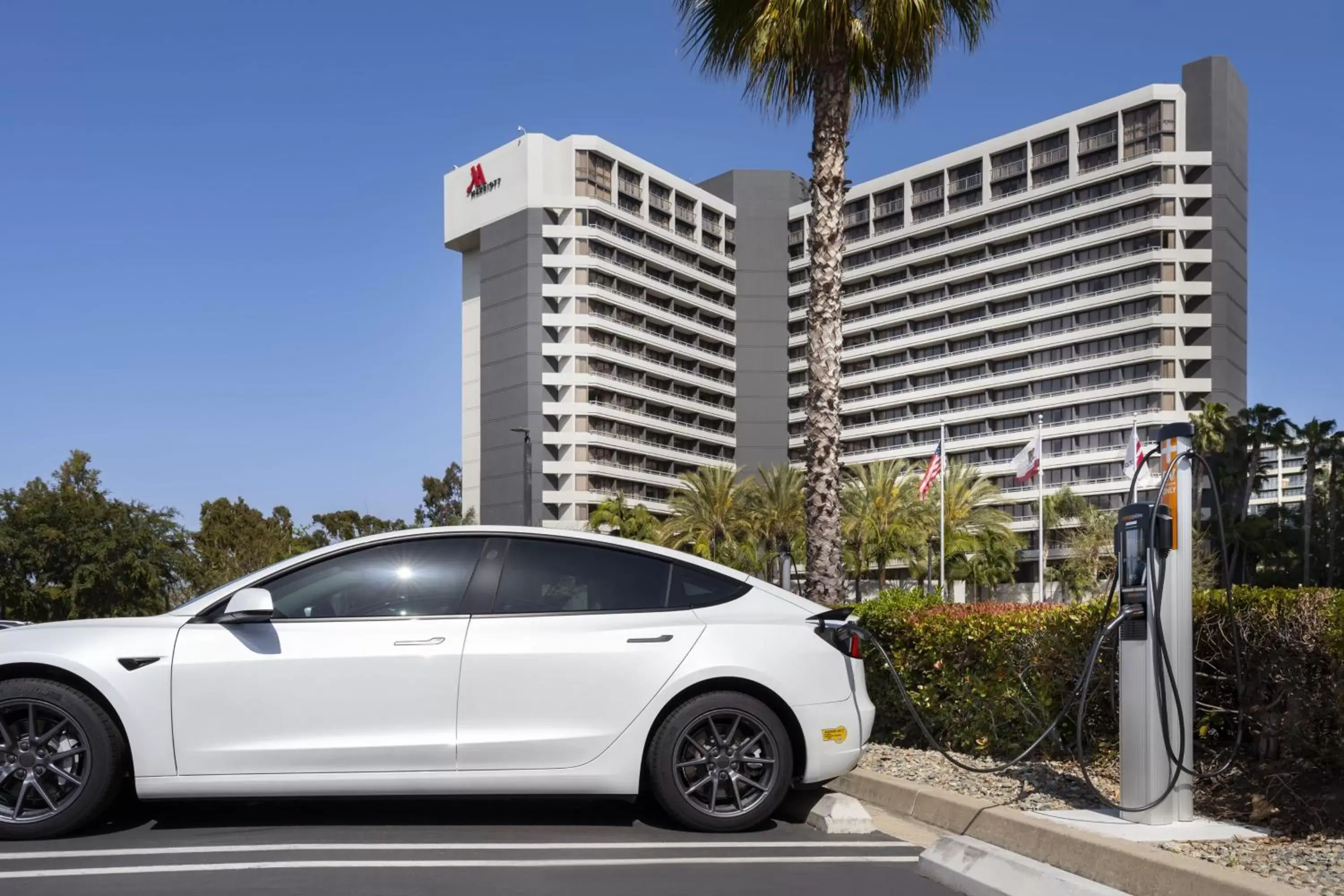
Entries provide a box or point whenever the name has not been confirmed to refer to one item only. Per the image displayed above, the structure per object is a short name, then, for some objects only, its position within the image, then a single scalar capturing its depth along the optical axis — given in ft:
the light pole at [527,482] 121.80
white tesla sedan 18.84
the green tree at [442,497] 380.17
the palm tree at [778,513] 217.36
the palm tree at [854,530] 216.33
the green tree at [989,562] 247.50
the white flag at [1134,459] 147.43
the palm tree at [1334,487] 222.07
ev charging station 18.83
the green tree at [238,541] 203.10
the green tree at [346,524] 331.77
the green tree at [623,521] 227.40
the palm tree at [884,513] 216.33
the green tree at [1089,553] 232.94
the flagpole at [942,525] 174.07
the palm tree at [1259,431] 223.71
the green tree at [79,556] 143.64
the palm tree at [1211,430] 234.38
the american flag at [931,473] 135.85
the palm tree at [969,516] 229.04
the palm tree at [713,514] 221.87
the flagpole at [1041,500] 211.02
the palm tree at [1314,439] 221.87
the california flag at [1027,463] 146.82
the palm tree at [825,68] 41.39
